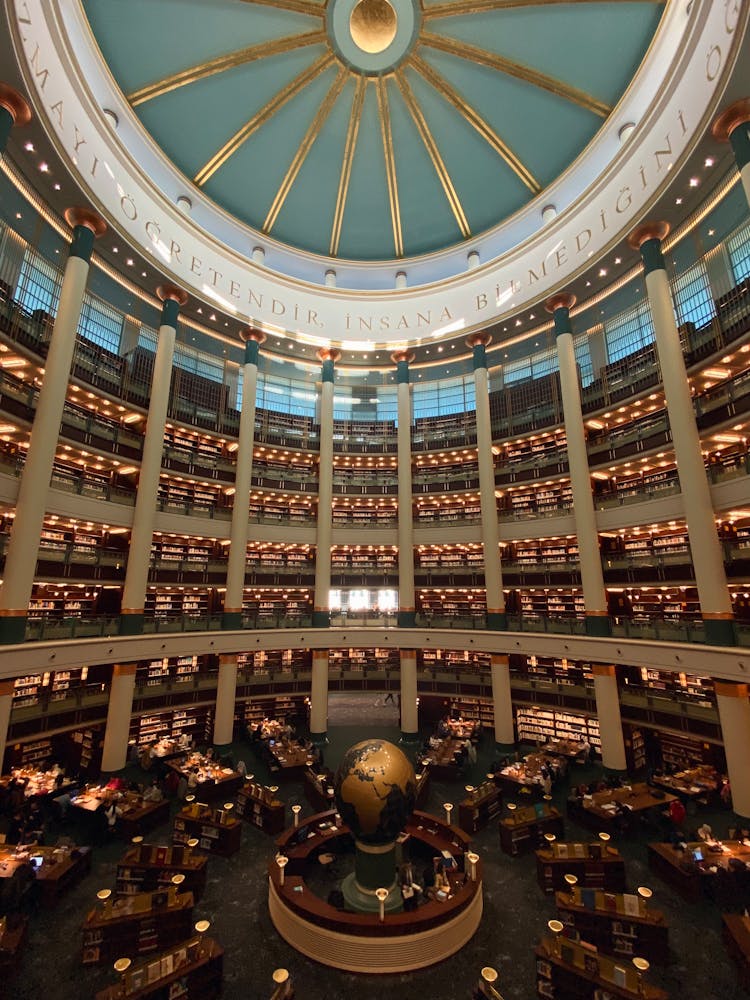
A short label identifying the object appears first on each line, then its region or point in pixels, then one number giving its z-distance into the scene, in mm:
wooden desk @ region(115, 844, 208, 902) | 9992
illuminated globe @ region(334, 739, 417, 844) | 8953
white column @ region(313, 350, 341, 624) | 22312
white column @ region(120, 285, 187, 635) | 17688
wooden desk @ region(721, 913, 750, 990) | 7715
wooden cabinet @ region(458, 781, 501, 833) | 13031
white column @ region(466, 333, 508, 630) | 20772
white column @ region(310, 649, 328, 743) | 21031
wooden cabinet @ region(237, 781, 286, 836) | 13023
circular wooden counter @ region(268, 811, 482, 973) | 8297
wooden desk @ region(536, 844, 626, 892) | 10109
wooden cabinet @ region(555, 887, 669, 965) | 8273
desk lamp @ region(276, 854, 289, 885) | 9555
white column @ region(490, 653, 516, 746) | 19609
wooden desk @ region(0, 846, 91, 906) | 9773
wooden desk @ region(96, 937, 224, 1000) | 6949
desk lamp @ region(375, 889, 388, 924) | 8297
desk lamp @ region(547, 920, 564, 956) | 7718
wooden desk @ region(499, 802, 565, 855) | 11773
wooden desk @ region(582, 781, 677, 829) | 12719
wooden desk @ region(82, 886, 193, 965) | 8320
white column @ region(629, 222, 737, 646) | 13836
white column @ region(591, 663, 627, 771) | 16531
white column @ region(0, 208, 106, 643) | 13508
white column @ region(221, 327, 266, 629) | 20734
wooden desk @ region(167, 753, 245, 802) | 14762
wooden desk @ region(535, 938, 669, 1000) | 6895
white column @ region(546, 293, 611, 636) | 17719
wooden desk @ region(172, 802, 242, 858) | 11852
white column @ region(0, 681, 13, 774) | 12992
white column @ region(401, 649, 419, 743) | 21109
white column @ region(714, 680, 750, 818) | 13078
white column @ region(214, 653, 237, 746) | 19656
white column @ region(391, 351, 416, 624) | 22469
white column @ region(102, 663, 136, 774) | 16484
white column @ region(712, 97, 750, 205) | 12383
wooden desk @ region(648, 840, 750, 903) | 9953
